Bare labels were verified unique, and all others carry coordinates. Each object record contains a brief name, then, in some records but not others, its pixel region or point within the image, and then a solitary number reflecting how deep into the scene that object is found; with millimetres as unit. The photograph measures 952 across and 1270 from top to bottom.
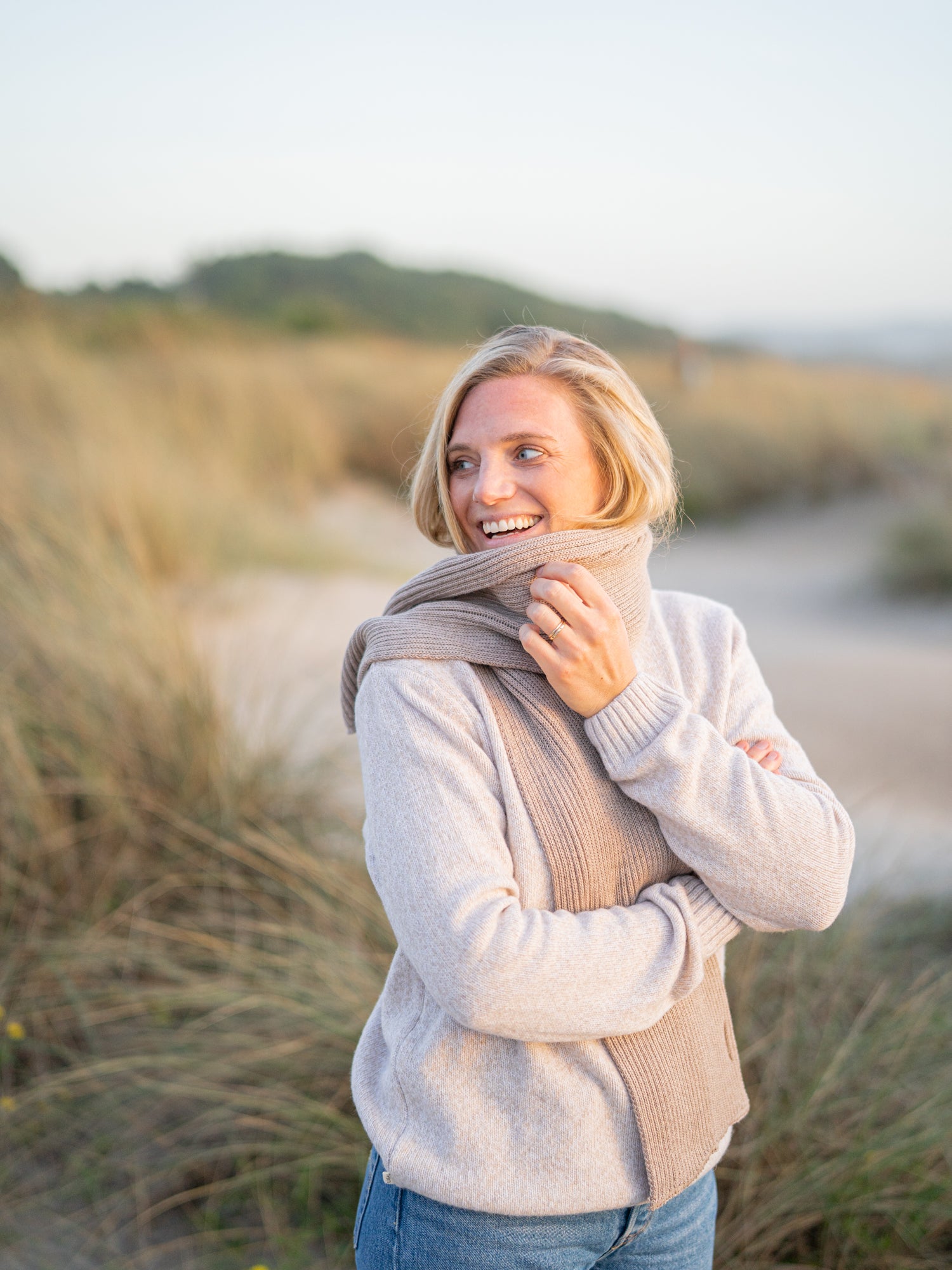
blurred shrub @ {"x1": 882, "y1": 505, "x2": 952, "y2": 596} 8711
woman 1131
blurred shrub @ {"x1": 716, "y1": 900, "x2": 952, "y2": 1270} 2008
